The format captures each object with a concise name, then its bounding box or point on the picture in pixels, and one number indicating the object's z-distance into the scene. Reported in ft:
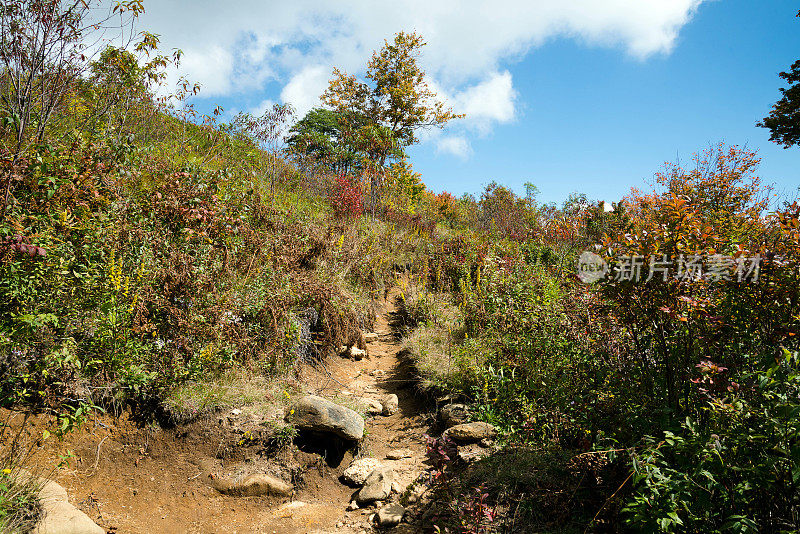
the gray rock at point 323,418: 13.64
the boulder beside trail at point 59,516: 8.68
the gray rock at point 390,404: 17.29
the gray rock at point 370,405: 16.72
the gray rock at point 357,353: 21.61
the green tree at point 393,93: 58.03
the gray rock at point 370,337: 23.98
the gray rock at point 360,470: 13.25
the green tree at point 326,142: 45.01
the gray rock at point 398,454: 14.29
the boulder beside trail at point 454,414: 14.87
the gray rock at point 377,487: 11.93
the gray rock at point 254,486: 12.18
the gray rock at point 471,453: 12.11
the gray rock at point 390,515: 10.81
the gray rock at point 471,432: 13.55
